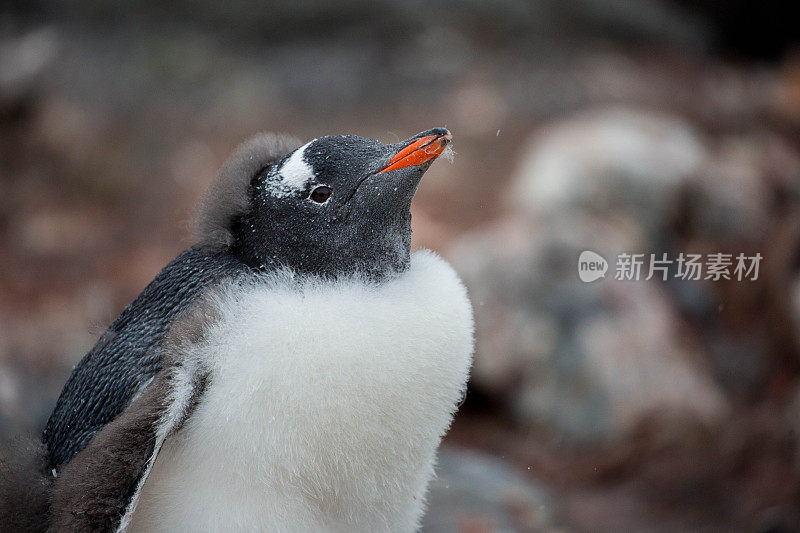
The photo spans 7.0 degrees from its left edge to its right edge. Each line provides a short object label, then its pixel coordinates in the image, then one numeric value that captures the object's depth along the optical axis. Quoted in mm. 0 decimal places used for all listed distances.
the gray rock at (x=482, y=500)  4388
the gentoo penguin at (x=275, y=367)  4008
